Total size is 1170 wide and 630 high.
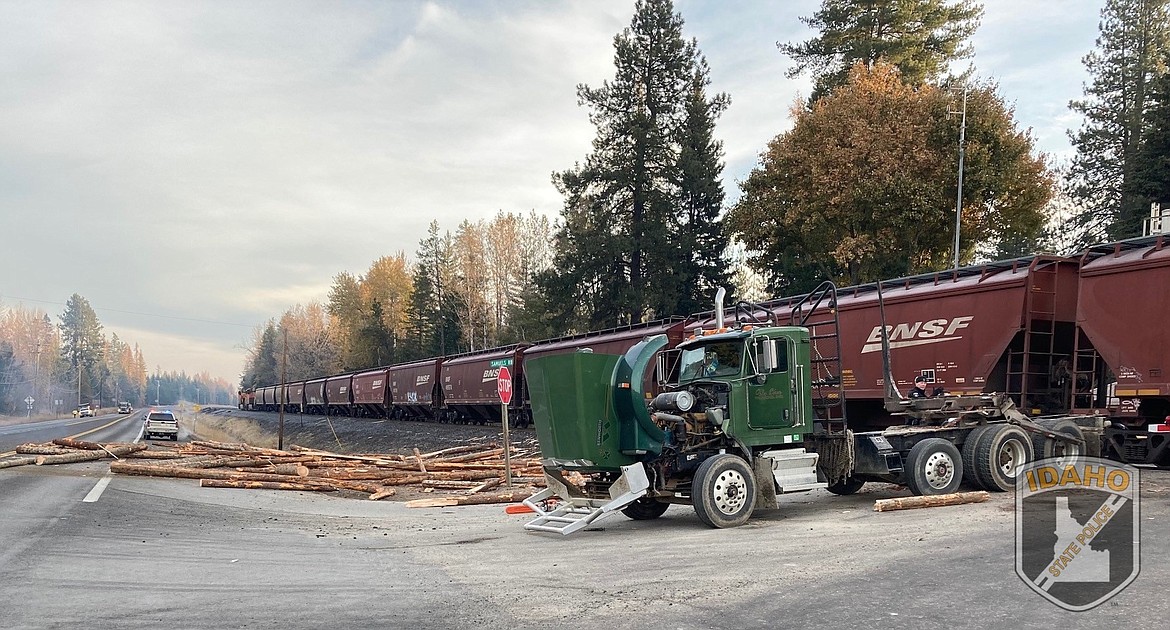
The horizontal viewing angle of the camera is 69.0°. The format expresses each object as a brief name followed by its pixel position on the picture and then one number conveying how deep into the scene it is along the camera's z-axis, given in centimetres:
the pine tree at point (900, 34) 4191
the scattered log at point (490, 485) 1678
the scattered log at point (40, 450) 2080
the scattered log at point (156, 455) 2175
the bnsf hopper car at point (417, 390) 4259
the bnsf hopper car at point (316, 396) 6525
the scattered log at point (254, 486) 1680
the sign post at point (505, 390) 1591
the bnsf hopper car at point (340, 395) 5781
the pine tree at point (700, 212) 4853
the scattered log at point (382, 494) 1609
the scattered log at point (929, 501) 1087
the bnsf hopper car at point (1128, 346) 1340
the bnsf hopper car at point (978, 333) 1485
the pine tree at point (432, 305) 7769
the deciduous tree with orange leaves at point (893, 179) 3256
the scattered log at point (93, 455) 1969
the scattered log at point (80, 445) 2146
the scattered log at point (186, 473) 1736
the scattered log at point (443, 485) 1767
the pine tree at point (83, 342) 15088
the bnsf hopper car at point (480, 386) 3372
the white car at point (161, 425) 3919
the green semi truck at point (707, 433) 1035
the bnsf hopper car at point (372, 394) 5072
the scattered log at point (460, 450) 2544
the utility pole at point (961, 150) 3058
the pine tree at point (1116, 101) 4744
